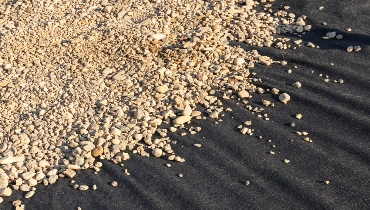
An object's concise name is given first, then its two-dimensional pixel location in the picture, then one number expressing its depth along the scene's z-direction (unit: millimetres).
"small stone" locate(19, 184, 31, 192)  2865
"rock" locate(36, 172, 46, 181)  2912
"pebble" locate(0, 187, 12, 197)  2830
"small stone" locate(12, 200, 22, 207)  2794
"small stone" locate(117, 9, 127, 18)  4137
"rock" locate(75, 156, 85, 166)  2984
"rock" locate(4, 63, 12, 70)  3664
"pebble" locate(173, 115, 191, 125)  3244
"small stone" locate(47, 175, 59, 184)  2898
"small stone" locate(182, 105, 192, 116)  3287
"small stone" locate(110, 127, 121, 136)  3125
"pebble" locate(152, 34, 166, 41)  3860
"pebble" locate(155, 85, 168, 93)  3424
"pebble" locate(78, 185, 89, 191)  2867
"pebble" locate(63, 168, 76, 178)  2918
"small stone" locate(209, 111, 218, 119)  3303
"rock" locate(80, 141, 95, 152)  3036
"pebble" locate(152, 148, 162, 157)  3051
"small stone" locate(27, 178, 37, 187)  2889
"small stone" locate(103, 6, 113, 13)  4184
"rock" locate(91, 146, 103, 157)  3035
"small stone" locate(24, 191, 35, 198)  2836
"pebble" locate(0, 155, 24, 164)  2975
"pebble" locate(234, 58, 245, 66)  3689
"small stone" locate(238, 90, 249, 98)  3428
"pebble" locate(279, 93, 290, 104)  3396
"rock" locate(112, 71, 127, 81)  3543
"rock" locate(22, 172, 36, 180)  2914
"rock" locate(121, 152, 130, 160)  3029
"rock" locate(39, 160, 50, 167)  2969
